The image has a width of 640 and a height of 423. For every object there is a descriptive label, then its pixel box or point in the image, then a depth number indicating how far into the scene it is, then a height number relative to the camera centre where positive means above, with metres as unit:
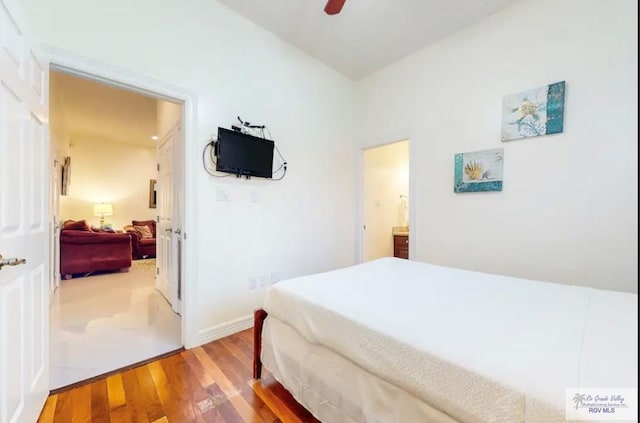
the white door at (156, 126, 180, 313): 2.96 -0.20
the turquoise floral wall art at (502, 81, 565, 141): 2.17 +0.85
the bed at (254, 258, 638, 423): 0.80 -0.48
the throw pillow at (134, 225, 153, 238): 6.28 -0.50
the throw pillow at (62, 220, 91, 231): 4.38 -0.28
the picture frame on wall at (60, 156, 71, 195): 5.05 +0.65
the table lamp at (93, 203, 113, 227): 6.32 -0.02
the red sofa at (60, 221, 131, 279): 4.17 -0.67
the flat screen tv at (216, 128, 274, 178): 2.34 +0.52
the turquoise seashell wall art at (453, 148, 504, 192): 2.49 +0.40
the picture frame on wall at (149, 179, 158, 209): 7.22 +0.39
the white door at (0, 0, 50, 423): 1.08 -0.08
